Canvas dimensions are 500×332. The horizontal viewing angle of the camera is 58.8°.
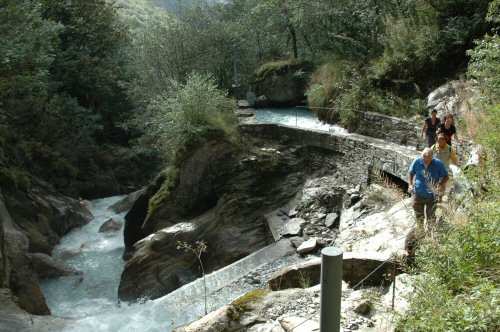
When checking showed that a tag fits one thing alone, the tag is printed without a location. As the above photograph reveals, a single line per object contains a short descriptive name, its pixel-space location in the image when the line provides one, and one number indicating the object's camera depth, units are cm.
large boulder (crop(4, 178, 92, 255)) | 1567
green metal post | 316
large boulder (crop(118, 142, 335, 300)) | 1234
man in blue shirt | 643
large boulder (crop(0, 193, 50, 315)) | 1100
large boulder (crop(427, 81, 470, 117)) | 1144
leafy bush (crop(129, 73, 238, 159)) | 1361
